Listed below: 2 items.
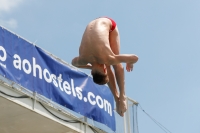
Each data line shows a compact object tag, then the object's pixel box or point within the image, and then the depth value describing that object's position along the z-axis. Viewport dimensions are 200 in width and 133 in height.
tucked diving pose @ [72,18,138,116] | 13.93
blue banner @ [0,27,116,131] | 22.66
